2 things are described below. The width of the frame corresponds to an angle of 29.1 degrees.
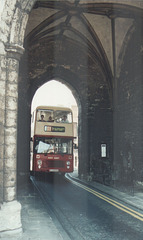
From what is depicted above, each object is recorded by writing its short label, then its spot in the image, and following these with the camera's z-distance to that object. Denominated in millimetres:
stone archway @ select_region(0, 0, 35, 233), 5480
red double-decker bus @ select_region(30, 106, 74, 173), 13977
